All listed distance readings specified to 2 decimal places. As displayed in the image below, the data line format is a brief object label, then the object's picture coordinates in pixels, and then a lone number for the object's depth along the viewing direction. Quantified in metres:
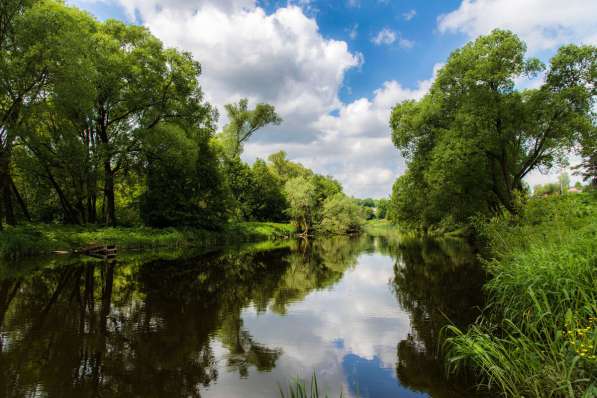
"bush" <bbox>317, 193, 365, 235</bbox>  63.94
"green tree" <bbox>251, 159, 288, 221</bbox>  58.16
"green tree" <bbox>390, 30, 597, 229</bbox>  21.34
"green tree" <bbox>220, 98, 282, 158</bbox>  51.53
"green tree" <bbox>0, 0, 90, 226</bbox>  19.36
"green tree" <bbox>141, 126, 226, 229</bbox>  28.39
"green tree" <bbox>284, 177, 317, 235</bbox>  53.25
